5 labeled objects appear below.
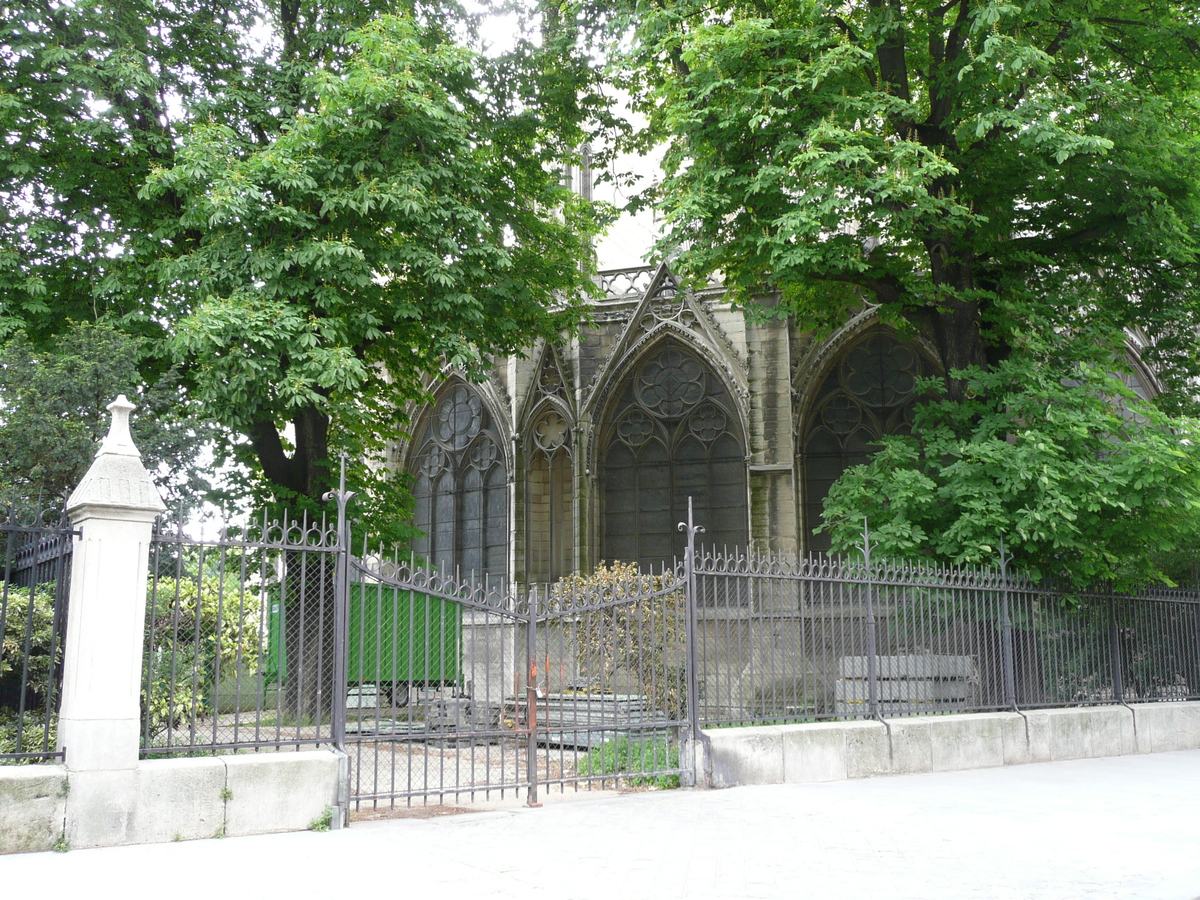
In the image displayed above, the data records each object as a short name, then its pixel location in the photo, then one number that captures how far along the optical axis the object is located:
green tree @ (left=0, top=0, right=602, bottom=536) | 11.99
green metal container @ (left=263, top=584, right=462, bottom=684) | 13.70
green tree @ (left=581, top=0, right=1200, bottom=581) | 11.90
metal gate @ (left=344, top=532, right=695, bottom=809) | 7.89
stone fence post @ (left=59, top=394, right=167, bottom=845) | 6.50
